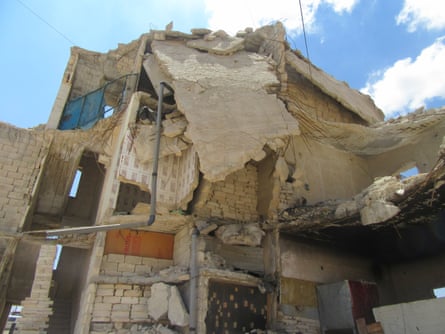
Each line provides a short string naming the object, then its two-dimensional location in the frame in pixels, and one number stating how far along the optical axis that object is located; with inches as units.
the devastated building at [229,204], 289.9
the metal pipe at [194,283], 272.3
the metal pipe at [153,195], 230.4
